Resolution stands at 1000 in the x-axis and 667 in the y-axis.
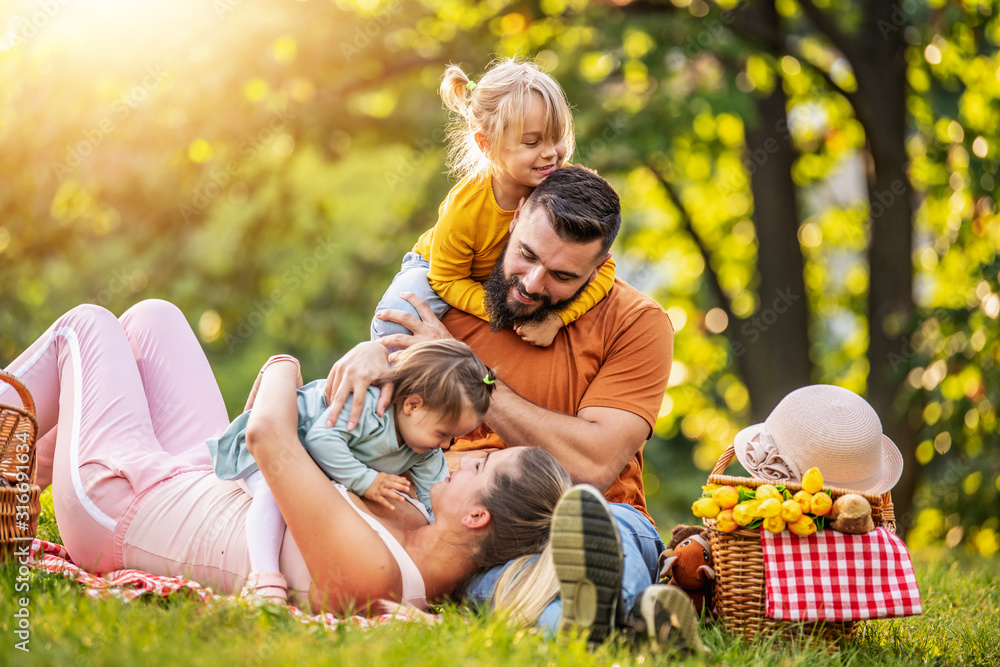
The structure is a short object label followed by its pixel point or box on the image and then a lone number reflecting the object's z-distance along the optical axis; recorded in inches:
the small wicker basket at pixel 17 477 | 100.2
